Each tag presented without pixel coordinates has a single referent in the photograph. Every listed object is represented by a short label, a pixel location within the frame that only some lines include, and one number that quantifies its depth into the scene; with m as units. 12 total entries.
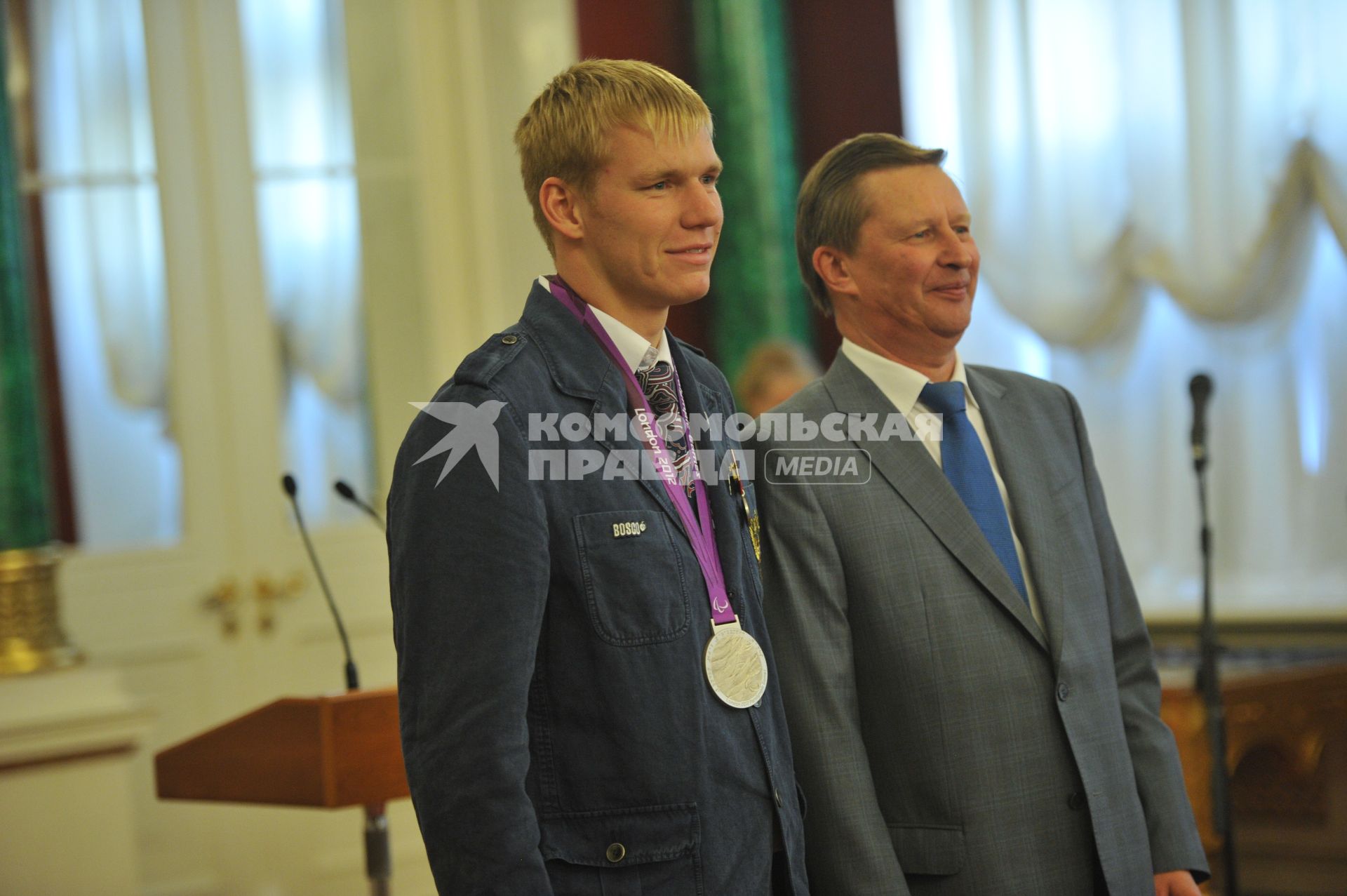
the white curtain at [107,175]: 8.80
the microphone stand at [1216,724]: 6.03
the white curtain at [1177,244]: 7.36
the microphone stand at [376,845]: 4.81
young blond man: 2.65
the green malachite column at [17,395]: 7.50
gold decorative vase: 7.30
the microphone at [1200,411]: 6.20
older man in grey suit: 3.42
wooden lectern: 4.21
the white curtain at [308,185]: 9.22
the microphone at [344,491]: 5.02
